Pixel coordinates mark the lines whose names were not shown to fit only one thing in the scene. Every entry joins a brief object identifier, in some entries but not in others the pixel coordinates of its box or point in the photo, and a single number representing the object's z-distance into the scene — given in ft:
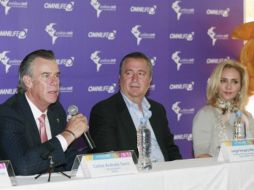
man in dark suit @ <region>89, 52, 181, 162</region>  18.36
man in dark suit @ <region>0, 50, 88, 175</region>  14.59
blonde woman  20.09
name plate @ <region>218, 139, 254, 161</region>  15.02
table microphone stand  12.94
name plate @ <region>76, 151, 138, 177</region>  12.83
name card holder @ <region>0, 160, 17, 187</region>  11.71
